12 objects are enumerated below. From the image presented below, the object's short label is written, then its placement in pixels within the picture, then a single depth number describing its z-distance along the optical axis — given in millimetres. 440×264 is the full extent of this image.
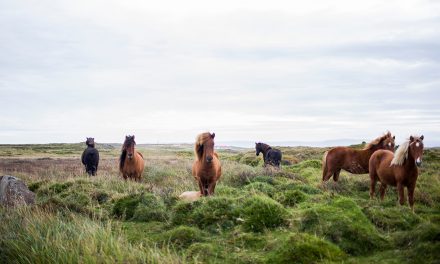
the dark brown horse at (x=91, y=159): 21078
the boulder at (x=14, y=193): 10701
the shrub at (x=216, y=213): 7693
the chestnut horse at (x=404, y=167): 10352
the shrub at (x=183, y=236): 6738
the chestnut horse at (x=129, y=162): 16516
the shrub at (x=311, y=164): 22109
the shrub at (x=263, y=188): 10666
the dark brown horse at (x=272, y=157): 22891
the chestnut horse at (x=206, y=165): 11375
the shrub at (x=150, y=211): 8766
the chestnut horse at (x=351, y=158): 15289
